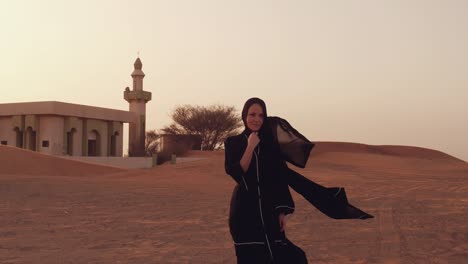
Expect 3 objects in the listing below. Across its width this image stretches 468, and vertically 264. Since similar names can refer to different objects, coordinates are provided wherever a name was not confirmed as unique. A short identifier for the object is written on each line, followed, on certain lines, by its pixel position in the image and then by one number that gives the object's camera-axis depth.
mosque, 35.84
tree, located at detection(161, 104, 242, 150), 54.06
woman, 4.00
